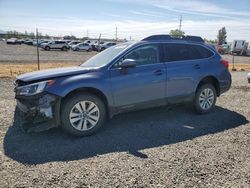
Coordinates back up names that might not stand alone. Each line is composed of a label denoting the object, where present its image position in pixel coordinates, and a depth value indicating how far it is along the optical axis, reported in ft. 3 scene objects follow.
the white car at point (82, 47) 112.75
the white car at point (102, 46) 111.60
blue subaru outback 11.55
